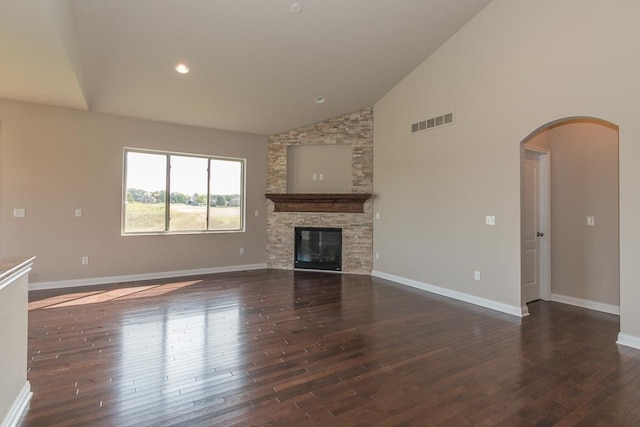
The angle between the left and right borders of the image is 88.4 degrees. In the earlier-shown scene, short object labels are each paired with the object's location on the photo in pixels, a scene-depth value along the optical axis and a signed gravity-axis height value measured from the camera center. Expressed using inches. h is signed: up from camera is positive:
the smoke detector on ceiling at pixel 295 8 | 151.2 +98.3
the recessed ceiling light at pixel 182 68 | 178.0 +82.8
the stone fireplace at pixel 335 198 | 259.0 +17.1
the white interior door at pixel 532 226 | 179.9 -2.9
